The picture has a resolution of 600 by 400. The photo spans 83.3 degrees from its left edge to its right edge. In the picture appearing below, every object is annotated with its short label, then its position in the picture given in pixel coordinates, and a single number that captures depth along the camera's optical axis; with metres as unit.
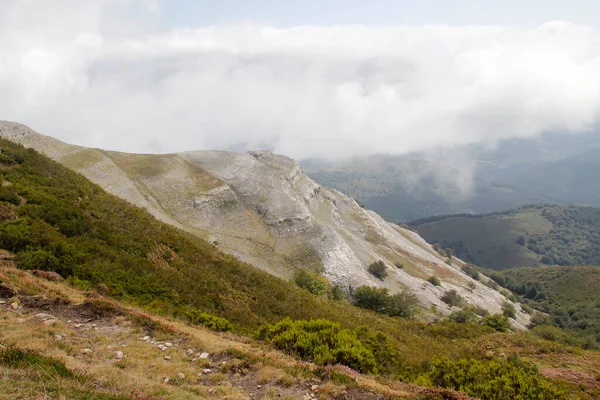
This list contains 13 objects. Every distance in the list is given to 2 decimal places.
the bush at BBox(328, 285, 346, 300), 65.44
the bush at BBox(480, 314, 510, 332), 56.46
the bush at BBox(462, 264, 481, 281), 168.25
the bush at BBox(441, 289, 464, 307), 95.15
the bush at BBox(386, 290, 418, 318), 60.72
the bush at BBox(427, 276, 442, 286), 110.00
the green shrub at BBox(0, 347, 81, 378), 9.77
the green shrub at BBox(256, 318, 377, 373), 16.67
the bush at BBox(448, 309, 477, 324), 69.94
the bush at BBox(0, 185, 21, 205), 23.52
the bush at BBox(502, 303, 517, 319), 106.12
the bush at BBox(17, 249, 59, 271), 18.88
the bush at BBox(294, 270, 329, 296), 59.21
